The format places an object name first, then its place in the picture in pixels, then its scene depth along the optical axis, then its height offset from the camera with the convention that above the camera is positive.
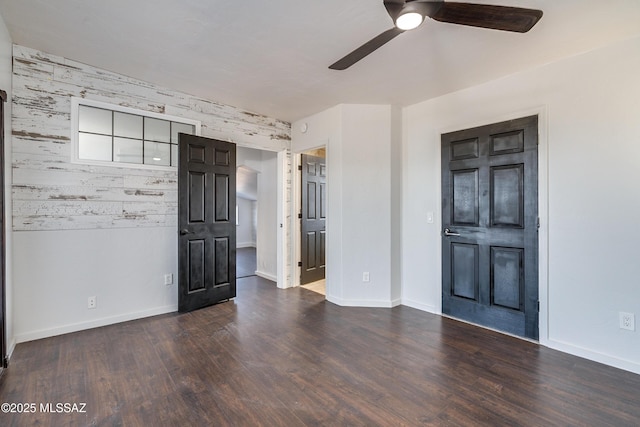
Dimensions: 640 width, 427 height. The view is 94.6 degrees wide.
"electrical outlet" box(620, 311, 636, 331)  2.29 -0.84
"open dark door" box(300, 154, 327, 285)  4.79 -0.08
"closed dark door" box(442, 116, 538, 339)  2.81 -0.12
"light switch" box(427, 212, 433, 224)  3.58 -0.04
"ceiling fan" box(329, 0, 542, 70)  1.56 +1.10
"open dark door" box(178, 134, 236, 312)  3.44 -0.10
